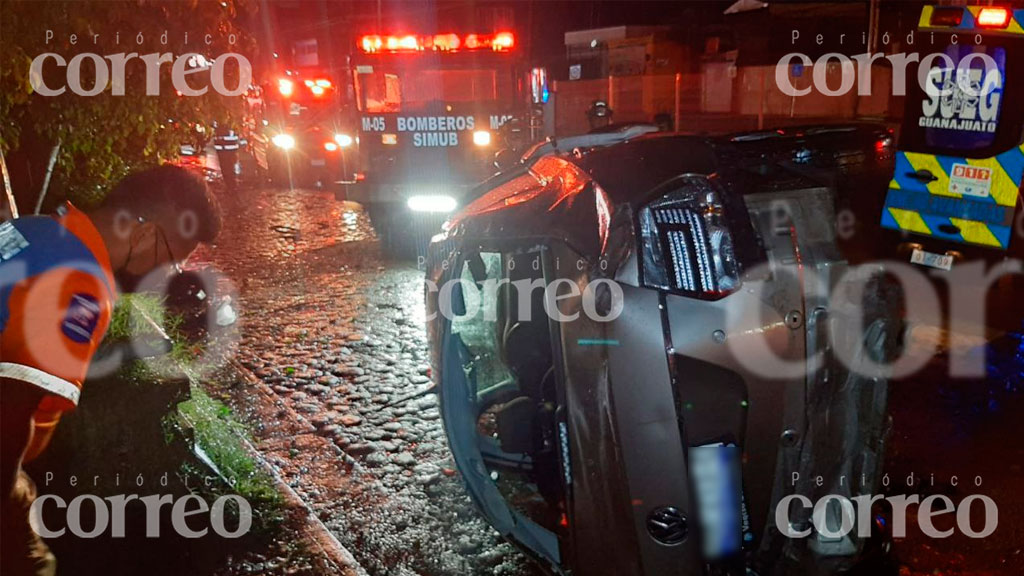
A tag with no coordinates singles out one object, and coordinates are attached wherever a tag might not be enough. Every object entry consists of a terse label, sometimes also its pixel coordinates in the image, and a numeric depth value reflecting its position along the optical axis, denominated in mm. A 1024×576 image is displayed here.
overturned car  2359
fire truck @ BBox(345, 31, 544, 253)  9961
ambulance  5809
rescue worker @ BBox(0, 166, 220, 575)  1760
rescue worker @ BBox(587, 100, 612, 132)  7281
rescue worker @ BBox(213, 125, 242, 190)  15859
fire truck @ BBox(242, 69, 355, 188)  17391
